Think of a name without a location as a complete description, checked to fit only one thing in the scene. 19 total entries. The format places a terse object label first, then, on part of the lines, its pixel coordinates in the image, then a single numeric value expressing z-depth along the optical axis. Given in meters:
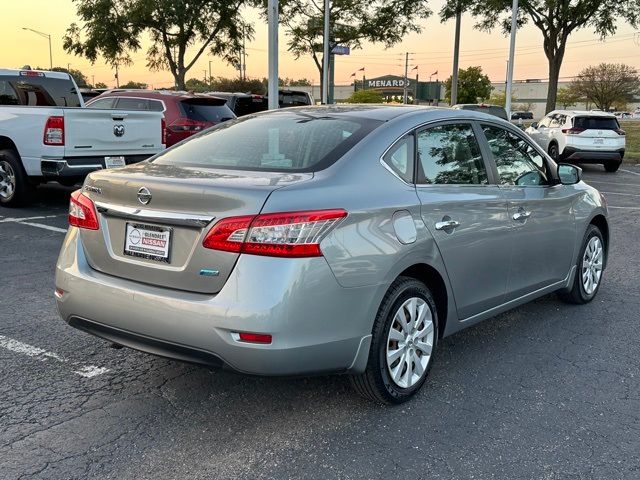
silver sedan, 3.00
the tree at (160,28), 27.06
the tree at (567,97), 93.81
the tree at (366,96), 79.89
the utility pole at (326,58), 25.11
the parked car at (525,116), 44.71
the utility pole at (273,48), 11.62
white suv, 18.31
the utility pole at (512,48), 24.75
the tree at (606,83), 86.50
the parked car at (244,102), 16.14
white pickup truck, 9.05
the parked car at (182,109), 11.93
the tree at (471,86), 94.20
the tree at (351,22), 29.36
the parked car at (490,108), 19.49
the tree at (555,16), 25.91
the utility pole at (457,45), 28.55
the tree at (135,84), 68.53
